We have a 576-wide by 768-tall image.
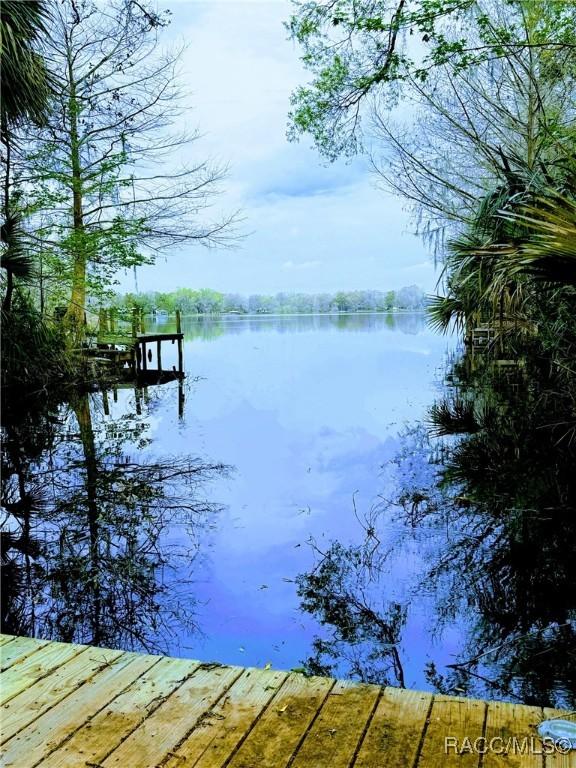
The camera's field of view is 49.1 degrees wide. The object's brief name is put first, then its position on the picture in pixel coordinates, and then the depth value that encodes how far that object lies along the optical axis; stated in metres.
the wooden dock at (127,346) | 12.87
